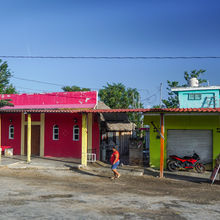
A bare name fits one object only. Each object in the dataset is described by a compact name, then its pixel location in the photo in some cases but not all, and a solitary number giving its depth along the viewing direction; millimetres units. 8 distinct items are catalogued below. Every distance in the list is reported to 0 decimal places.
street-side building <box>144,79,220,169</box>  14703
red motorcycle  14312
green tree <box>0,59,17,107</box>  31719
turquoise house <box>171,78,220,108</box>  25031
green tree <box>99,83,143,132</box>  36625
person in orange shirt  12297
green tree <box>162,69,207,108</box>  33656
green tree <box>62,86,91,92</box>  52438
